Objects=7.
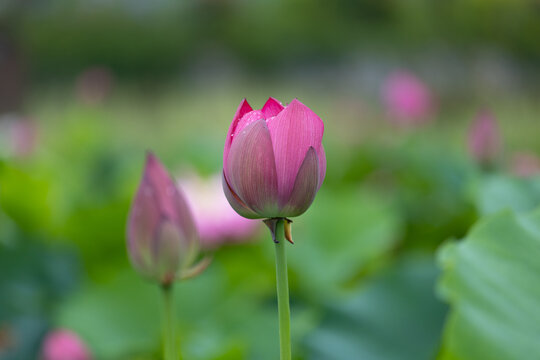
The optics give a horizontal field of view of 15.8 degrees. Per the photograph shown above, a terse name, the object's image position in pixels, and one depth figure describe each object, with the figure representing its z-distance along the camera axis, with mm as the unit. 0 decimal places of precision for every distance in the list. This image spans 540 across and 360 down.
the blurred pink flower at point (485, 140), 2735
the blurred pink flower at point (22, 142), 4979
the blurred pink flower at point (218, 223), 3227
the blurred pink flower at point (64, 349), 1947
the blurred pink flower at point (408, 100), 5369
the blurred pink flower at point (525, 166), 3130
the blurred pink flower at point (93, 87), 6601
